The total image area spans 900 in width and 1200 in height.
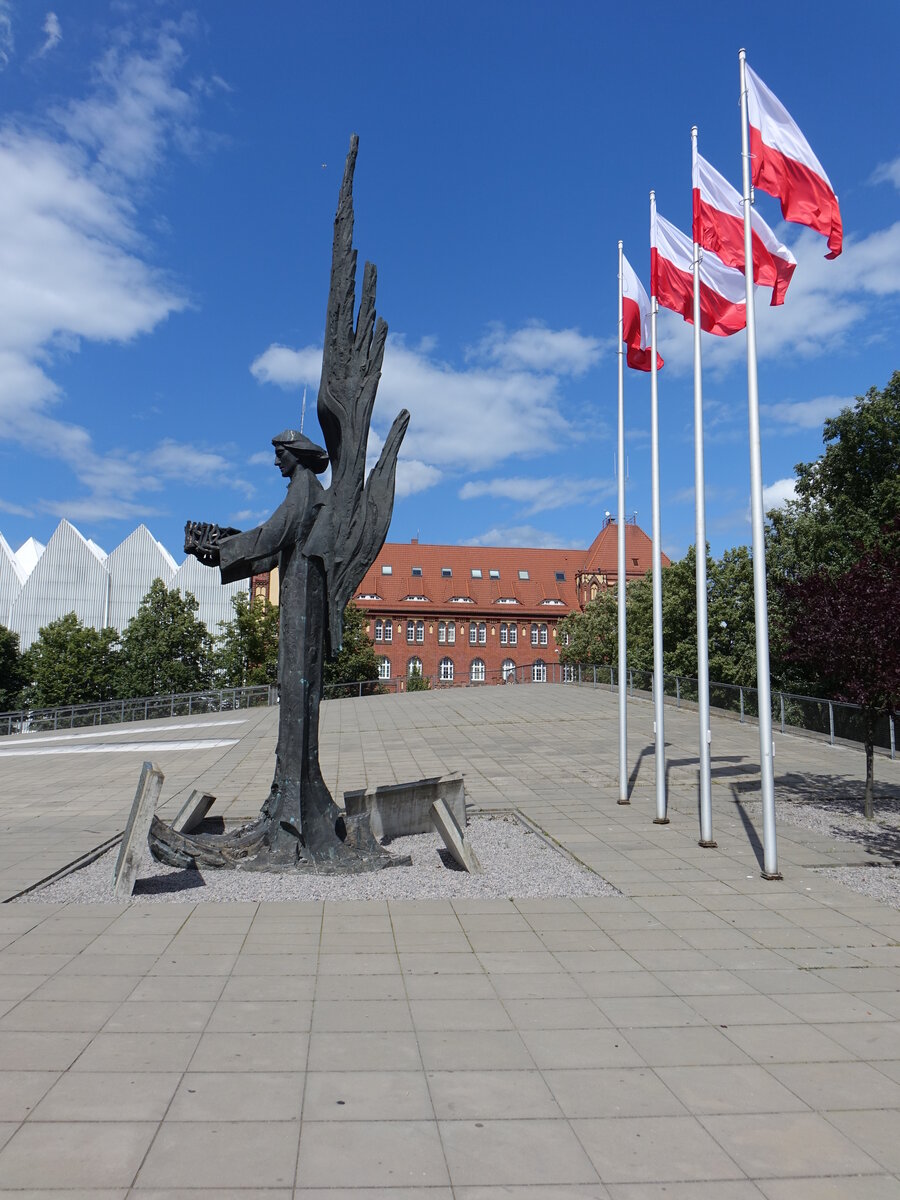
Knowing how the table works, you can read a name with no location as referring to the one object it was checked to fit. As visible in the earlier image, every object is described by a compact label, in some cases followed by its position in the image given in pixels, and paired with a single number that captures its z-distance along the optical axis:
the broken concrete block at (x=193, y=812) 10.00
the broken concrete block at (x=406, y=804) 10.64
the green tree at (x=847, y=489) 30.36
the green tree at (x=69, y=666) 49.19
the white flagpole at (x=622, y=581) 13.14
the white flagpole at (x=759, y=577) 8.96
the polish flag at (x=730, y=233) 10.29
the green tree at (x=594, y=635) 55.16
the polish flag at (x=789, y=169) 9.51
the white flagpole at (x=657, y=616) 11.90
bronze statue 8.82
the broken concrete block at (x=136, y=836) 7.76
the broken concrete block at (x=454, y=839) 8.94
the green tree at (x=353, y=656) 52.31
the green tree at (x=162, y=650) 49.09
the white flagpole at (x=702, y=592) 10.34
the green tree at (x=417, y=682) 69.39
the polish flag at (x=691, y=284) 11.45
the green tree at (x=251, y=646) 48.22
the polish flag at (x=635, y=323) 13.29
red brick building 81.19
